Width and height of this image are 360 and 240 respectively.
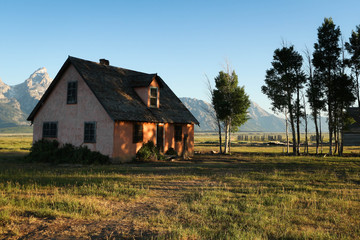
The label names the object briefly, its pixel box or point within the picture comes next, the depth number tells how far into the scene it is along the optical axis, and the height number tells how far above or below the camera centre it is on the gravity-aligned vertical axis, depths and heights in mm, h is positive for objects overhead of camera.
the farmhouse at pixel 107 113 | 21172 +2176
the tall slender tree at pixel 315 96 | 30594 +4828
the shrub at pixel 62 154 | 20578 -1177
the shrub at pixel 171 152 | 25447 -1185
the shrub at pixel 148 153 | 22531 -1168
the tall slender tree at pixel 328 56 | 30375 +9064
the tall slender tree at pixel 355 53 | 29302 +9120
